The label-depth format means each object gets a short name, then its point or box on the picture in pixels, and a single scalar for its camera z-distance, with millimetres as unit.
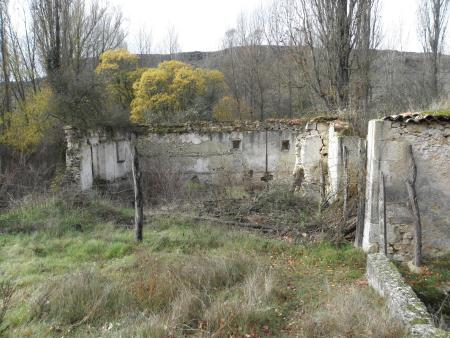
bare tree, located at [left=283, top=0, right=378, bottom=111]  10812
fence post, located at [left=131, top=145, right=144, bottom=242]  7211
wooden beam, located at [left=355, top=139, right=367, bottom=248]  6703
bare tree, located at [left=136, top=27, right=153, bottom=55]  30597
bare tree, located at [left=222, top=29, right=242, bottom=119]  24212
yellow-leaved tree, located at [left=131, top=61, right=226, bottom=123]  17469
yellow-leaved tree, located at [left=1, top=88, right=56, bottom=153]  12656
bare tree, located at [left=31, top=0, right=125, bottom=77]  15148
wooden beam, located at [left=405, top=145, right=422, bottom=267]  5742
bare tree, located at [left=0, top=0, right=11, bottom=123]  13969
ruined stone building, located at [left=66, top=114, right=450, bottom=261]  6086
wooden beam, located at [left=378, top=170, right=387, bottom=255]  6059
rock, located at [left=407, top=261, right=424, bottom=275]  5777
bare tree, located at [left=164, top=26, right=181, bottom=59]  32406
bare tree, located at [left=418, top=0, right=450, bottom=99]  18297
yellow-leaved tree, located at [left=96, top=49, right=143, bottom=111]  18750
